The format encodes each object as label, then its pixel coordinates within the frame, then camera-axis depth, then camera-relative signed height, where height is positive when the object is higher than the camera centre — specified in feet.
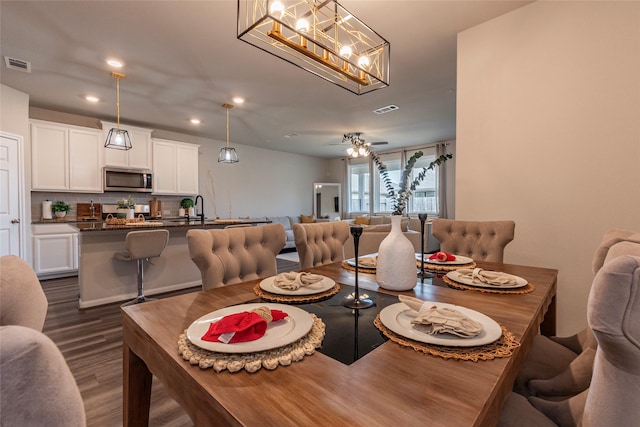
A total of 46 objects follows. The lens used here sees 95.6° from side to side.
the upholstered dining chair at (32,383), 0.87 -0.56
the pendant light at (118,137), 11.03 +2.84
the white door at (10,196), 12.18 +0.56
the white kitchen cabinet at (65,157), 14.10 +2.62
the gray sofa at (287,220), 23.73 -1.02
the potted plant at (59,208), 15.33 +0.03
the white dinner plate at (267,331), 2.24 -1.06
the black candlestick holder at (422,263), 4.64 -0.90
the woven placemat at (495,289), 3.94 -1.12
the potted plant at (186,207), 19.24 +0.10
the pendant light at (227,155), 13.96 +2.59
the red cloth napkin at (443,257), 5.53 -0.94
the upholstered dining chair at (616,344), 1.53 -0.74
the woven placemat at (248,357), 2.08 -1.12
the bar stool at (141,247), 9.49 -1.30
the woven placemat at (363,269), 5.07 -1.08
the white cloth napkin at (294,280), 3.82 -0.98
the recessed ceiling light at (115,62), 10.02 +5.12
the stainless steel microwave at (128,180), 16.08 +1.63
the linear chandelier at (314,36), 4.14 +2.82
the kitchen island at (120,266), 10.24 -2.23
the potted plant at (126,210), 12.57 -0.07
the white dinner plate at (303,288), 3.69 -1.05
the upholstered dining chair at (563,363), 2.98 -1.90
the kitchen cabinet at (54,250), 14.09 -2.07
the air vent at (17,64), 9.94 +5.10
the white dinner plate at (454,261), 5.43 -1.01
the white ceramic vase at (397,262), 3.89 -0.73
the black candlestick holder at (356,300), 3.31 -1.12
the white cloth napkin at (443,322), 2.47 -1.00
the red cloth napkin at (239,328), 2.33 -0.99
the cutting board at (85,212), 16.24 -0.20
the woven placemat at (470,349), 2.25 -1.14
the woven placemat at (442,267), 5.19 -1.07
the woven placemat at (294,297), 3.55 -1.11
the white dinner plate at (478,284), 3.99 -1.05
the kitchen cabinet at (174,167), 17.72 +2.62
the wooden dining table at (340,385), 1.65 -1.17
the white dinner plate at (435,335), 2.39 -1.09
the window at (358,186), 28.96 +2.30
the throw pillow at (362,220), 22.36 -0.94
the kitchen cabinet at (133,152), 15.96 +3.20
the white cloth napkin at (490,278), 4.05 -1.01
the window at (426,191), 24.07 +1.45
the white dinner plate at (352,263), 5.23 -1.03
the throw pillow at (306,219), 25.18 -0.92
